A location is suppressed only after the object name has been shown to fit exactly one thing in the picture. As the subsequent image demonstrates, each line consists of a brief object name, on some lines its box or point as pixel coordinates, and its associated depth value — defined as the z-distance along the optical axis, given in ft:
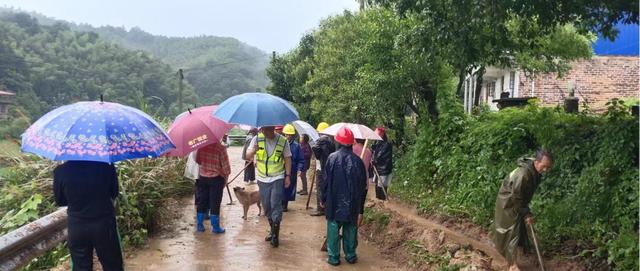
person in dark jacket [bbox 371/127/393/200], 33.24
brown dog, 29.17
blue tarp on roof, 66.42
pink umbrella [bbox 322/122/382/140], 27.43
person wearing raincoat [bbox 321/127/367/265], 20.79
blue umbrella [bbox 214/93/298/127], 22.44
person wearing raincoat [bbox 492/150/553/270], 17.76
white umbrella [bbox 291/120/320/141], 34.60
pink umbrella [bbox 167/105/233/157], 23.91
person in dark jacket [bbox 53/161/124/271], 13.93
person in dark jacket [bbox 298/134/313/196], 39.91
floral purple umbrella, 12.96
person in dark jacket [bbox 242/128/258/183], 43.93
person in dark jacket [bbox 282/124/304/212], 31.78
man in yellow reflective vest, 23.40
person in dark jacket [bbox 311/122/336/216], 34.35
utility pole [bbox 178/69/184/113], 132.59
